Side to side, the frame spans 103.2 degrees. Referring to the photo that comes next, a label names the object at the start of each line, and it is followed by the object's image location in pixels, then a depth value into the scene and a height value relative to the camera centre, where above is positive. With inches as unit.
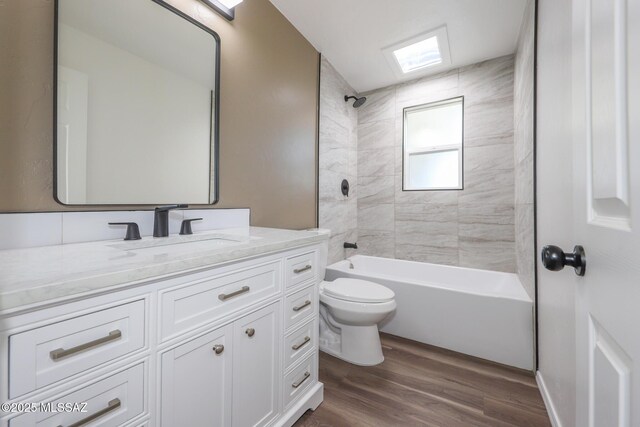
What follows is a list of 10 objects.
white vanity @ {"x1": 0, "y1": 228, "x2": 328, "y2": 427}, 19.8 -12.4
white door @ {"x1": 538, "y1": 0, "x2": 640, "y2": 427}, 14.9 +0.8
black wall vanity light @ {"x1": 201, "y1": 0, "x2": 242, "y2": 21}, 55.3 +46.5
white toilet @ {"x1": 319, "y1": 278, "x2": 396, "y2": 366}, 63.9 -27.2
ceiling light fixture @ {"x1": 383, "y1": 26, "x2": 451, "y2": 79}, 83.4 +58.0
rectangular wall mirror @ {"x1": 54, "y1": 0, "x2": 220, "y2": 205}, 37.4 +19.2
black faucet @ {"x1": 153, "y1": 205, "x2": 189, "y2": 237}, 43.9 -1.2
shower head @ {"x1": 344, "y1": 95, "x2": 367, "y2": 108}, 104.8 +46.8
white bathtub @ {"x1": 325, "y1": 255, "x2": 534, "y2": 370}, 66.4 -28.7
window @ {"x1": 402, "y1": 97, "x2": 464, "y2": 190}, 103.4 +29.1
